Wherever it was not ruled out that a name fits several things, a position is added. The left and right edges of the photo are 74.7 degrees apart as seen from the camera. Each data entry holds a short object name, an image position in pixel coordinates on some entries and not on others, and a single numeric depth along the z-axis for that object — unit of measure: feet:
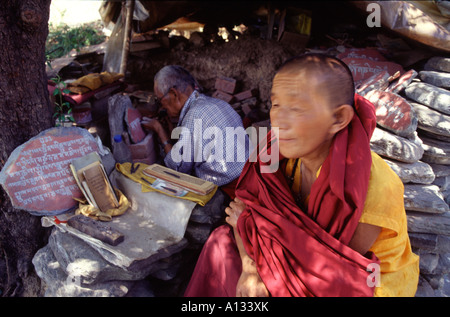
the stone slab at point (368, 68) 14.11
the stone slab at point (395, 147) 10.33
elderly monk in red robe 5.20
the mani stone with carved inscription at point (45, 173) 8.83
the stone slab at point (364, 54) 14.94
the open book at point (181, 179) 9.55
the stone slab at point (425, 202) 9.61
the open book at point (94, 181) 9.37
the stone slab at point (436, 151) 11.27
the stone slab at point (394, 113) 10.67
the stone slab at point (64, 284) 7.84
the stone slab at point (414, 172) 10.29
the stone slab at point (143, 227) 8.02
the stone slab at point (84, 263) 7.80
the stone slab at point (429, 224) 9.35
